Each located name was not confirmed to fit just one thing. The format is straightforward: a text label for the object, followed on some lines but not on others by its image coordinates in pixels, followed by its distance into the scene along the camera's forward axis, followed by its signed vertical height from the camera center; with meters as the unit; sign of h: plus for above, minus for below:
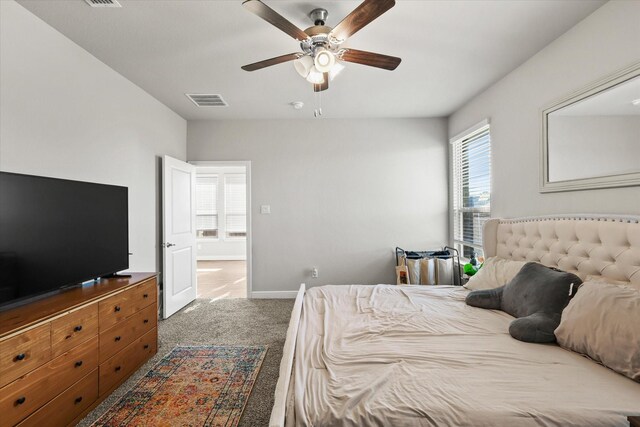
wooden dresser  1.42 -0.79
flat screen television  1.65 -0.12
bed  1.12 -0.73
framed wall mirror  1.81 +0.52
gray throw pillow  1.68 -0.59
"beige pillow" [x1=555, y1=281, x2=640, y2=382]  1.33 -0.56
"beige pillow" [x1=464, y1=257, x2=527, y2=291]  2.43 -0.53
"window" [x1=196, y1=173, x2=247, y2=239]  7.84 +0.24
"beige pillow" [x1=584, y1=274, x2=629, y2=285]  1.78 -0.43
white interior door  3.61 -0.26
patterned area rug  1.84 -1.25
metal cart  3.87 -0.59
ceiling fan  1.56 +1.07
